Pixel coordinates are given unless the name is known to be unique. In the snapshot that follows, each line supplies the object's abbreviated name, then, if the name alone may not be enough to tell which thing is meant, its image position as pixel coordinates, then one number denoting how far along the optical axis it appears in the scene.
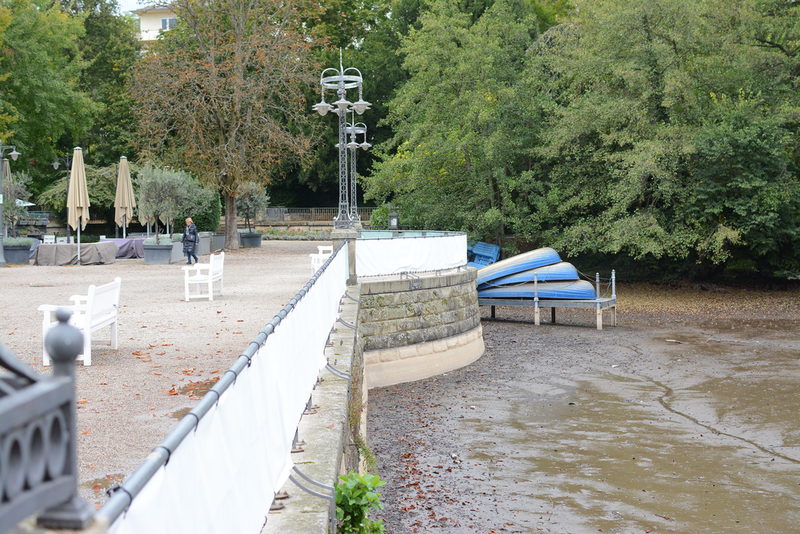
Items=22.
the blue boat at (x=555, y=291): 26.64
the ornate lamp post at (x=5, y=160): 30.79
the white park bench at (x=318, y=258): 20.84
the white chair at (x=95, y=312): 9.82
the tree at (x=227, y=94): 33.44
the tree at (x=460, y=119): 34.00
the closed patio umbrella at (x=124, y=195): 29.05
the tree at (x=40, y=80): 39.47
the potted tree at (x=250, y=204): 37.97
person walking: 25.75
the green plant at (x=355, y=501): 6.09
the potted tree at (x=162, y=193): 31.45
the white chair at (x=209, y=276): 16.58
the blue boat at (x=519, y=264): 27.62
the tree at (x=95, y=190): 43.81
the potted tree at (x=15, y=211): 27.89
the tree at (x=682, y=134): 29.83
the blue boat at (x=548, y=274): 27.17
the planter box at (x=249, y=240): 37.81
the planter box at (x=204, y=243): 33.22
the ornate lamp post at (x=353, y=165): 25.49
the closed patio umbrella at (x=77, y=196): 25.70
